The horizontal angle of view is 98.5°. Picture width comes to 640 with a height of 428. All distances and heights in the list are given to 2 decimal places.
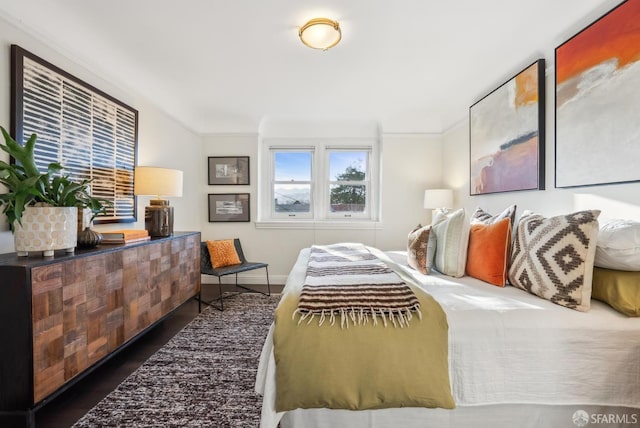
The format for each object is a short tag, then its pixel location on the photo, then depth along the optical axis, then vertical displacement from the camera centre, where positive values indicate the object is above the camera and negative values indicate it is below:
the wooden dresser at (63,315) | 1.21 -0.56
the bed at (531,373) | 1.14 -0.67
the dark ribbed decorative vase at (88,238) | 1.75 -0.18
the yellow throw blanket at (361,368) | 1.09 -0.63
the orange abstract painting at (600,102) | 1.40 +0.63
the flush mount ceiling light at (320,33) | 1.87 +1.26
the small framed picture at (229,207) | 3.99 +0.06
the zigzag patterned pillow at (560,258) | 1.26 -0.23
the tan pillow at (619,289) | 1.17 -0.34
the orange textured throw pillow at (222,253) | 3.34 -0.52
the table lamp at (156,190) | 2.44 +0.19
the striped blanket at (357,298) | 1.19 -0.40
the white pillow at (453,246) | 1.80 -0.22
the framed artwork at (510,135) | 2.01 +0.65
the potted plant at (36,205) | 1.32 +0.03
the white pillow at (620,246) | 1.17 -0.15
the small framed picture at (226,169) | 3.99 +0.61
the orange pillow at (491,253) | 1.62 -0.25
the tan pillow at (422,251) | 1.92 -0.28
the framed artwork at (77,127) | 1.58 +0.58
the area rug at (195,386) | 1.43 -1.07
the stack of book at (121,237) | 1.89 -0.18
